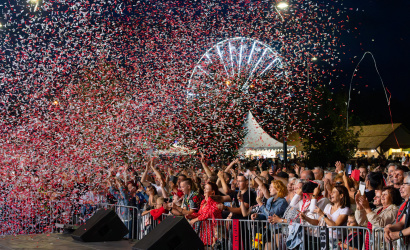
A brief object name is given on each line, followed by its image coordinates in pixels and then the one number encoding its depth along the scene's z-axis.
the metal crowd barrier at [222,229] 7.29
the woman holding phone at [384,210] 6.77
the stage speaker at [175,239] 8.78
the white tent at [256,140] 26.47
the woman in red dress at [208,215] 9.22
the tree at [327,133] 30.77
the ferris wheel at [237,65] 21.75
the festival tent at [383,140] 54.62
